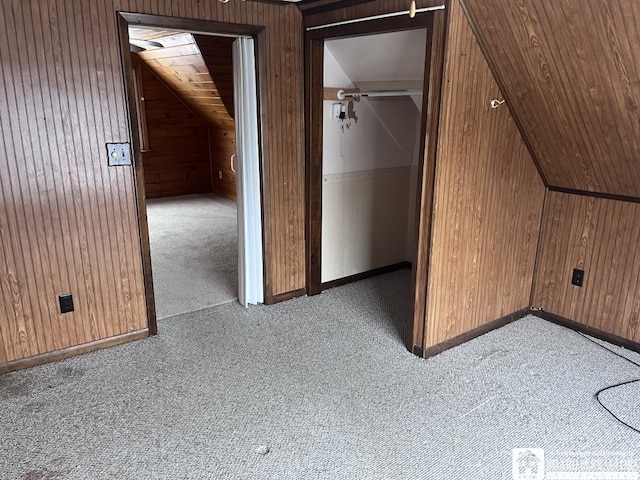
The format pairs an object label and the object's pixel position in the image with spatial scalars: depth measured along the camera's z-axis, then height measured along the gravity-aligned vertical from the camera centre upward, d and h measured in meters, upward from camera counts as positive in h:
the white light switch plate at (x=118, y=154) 2.48 -0.14
